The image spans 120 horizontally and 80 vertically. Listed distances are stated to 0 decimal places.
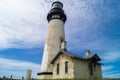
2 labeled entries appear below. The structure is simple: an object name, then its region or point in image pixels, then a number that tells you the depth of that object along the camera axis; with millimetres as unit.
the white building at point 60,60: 16094
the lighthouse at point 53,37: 19653
